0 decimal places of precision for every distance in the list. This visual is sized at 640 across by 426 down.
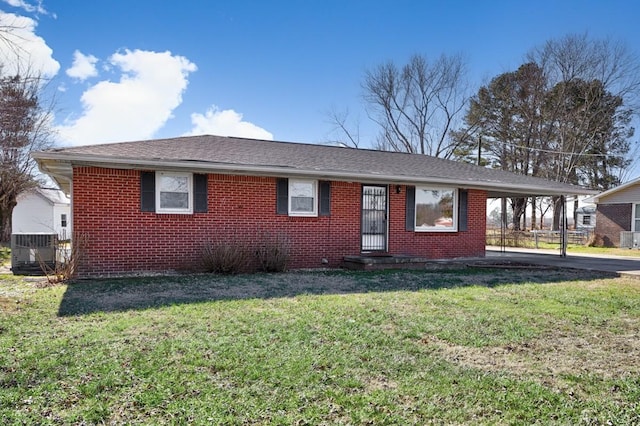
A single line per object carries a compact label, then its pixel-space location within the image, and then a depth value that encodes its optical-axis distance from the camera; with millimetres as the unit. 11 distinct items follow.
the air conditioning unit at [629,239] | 20656
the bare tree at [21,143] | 20672
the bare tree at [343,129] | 32375
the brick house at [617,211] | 21016
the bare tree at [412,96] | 31969
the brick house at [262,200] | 8898
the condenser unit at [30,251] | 10133
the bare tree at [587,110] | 27094
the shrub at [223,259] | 9336
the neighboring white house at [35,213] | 29453
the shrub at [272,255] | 9875
